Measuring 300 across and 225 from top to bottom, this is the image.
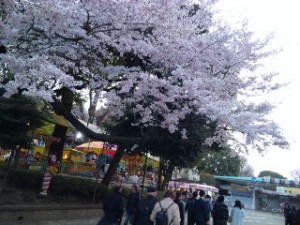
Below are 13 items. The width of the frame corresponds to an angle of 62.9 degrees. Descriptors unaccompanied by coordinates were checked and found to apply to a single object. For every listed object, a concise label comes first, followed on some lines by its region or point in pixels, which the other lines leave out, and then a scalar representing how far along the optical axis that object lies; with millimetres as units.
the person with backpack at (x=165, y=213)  4606
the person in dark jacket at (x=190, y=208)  7735
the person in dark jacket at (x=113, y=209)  5172
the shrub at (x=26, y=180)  10008
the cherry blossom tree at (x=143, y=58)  5760
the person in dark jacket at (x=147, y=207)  4984
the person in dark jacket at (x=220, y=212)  7603
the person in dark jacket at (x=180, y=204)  7250
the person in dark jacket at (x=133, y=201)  7646
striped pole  9396
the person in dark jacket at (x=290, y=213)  12141
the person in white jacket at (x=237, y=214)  7638
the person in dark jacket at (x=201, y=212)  7268
